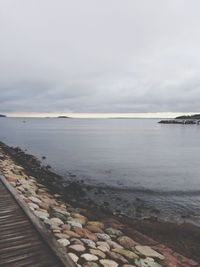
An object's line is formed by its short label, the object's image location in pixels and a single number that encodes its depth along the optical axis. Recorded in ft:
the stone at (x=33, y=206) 25.82
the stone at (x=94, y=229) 24.05
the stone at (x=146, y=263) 18.41
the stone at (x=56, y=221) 22.88
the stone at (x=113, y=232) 24.58
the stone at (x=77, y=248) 18.16
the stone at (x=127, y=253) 19.36
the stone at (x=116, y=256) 18.30
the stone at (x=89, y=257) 17.19
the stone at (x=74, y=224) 23.82
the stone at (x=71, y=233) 20.63
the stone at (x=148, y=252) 20.51
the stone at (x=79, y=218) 26.30
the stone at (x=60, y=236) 19.76
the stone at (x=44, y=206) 27.52
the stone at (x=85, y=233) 21.47
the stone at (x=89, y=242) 19.53
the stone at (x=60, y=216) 24.89
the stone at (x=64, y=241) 18.54
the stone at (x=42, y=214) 23.41
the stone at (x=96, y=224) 26.06
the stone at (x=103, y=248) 19.33
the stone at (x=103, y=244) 20.33
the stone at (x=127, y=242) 21.79
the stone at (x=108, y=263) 16.97
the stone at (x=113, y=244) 20.90
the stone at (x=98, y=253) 18.00
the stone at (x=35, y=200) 28.68
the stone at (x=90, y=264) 16.38
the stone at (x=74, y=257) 16.82
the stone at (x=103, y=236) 22.24
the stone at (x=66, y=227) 21.97
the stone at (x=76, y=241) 19.17
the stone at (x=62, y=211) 27.44
